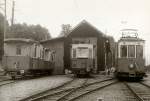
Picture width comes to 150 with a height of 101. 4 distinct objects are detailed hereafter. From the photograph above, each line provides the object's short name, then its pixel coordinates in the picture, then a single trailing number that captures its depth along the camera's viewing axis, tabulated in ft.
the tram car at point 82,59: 59.90
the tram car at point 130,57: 49.63
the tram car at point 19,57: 50.94
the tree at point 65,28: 178.93
